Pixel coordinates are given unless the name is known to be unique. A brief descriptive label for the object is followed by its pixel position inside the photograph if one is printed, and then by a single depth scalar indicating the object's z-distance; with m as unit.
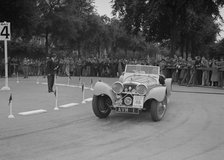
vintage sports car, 10.24
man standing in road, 17.73
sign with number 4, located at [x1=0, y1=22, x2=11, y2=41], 16.61
